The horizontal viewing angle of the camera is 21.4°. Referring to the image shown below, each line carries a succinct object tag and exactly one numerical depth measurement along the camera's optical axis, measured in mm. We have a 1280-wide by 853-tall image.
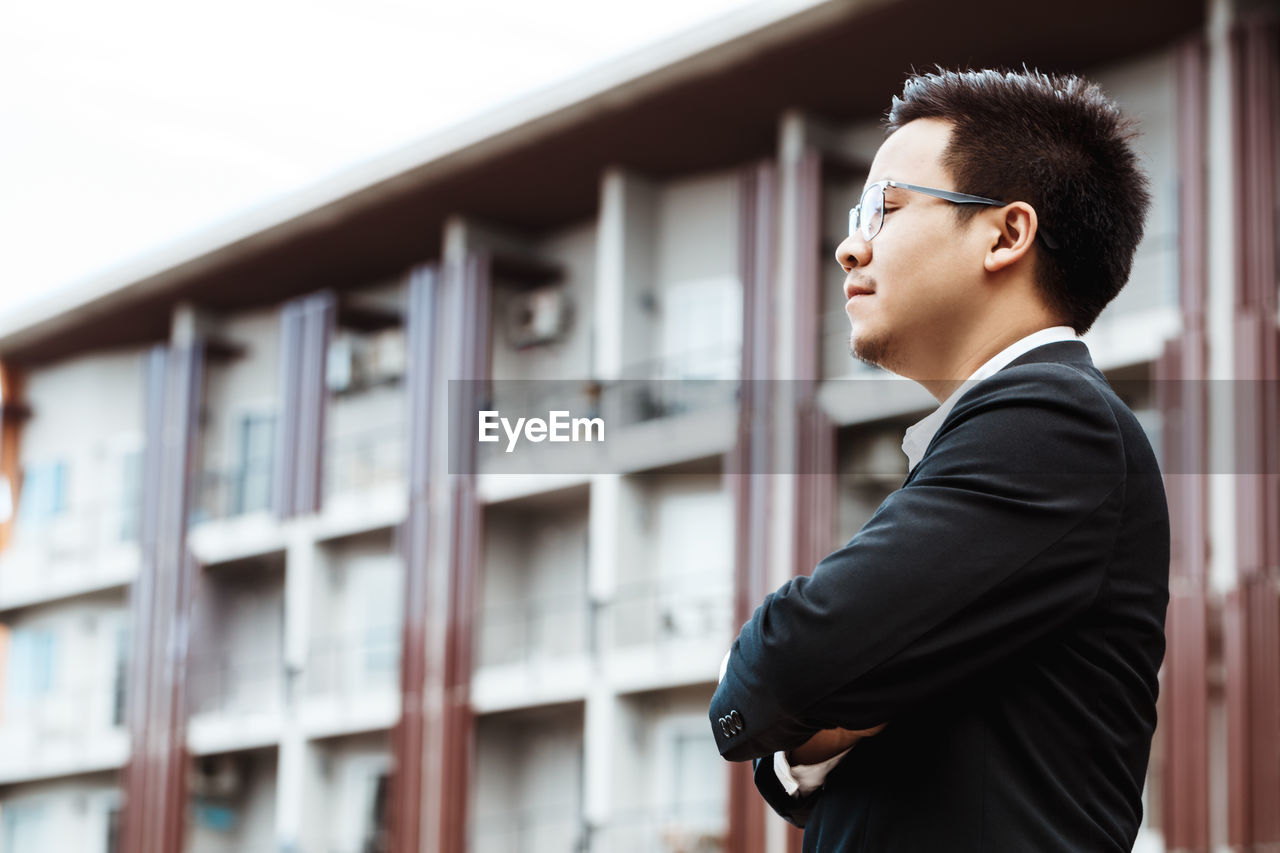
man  2575
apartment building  15964
